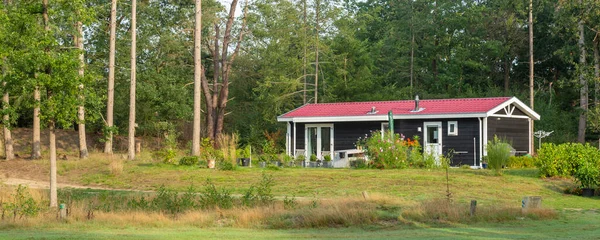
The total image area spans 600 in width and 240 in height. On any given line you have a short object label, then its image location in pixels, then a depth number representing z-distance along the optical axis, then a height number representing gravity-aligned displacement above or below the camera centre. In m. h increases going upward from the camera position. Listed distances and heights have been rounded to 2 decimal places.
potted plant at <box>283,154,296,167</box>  26.53 -0.84
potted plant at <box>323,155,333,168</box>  26.92 -0.89
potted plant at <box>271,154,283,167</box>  26.09 -0.81
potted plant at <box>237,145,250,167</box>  25.74 -0.71
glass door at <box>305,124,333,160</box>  30.70 -0.07
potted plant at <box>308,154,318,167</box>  27.24 -0.88
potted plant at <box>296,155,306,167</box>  27.26 -0.86
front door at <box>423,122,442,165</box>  27.47 +0.10
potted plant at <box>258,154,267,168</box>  25.40 -0.84
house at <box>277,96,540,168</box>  26.88 +0.56
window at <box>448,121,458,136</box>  27.21 +0.41
